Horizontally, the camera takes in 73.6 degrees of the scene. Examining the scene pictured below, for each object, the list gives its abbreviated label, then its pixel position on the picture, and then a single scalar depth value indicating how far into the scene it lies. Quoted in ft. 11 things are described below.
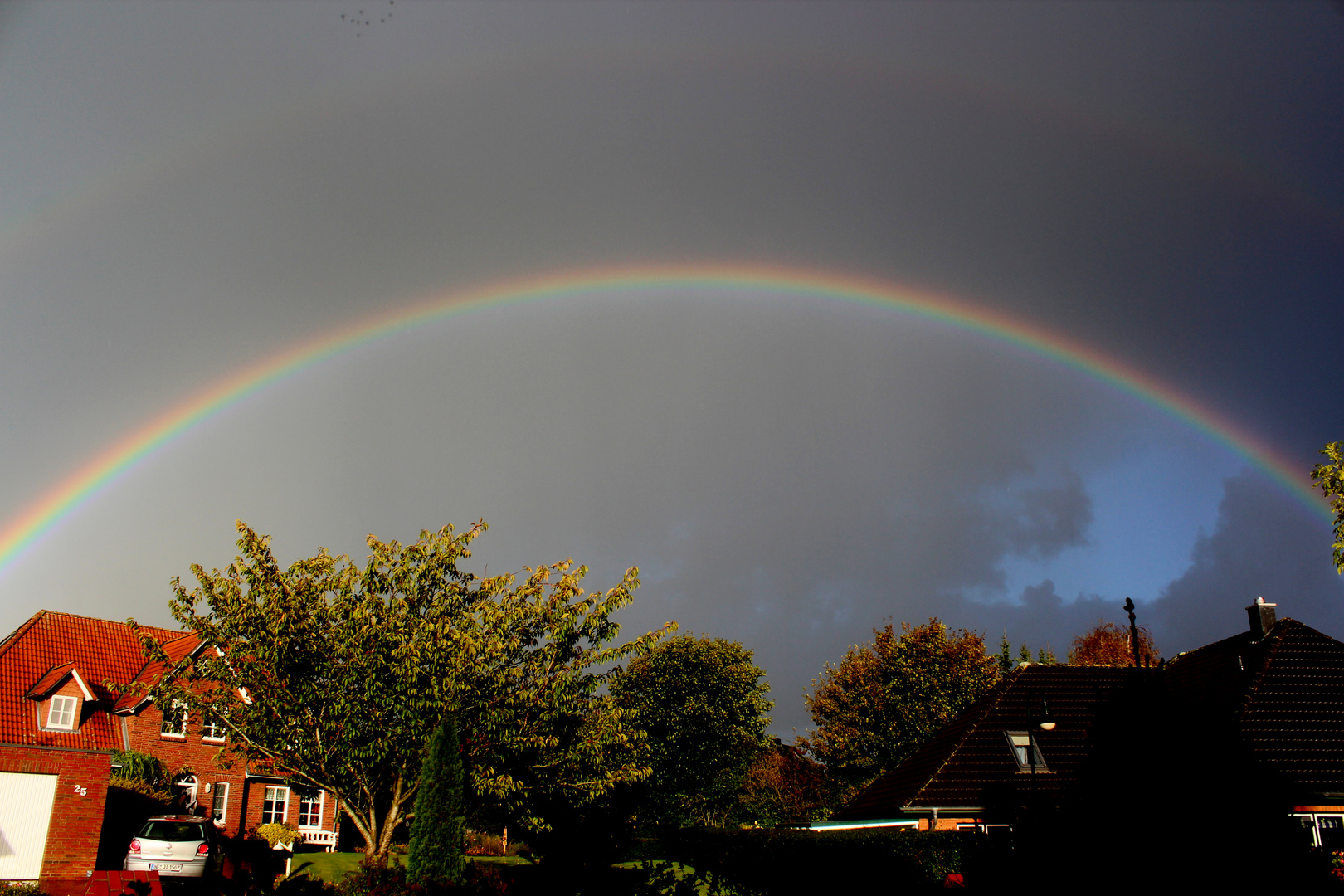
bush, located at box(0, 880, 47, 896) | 63.04
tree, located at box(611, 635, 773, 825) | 199.11
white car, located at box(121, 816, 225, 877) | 66.33
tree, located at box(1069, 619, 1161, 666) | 195.00
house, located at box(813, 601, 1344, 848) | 85.92
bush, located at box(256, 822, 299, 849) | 95.91
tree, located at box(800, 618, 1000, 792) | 173.06
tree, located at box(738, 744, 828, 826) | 183.73
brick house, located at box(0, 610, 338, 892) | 89.71
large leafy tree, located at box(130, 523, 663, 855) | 67.36
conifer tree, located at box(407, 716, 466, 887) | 54.54
